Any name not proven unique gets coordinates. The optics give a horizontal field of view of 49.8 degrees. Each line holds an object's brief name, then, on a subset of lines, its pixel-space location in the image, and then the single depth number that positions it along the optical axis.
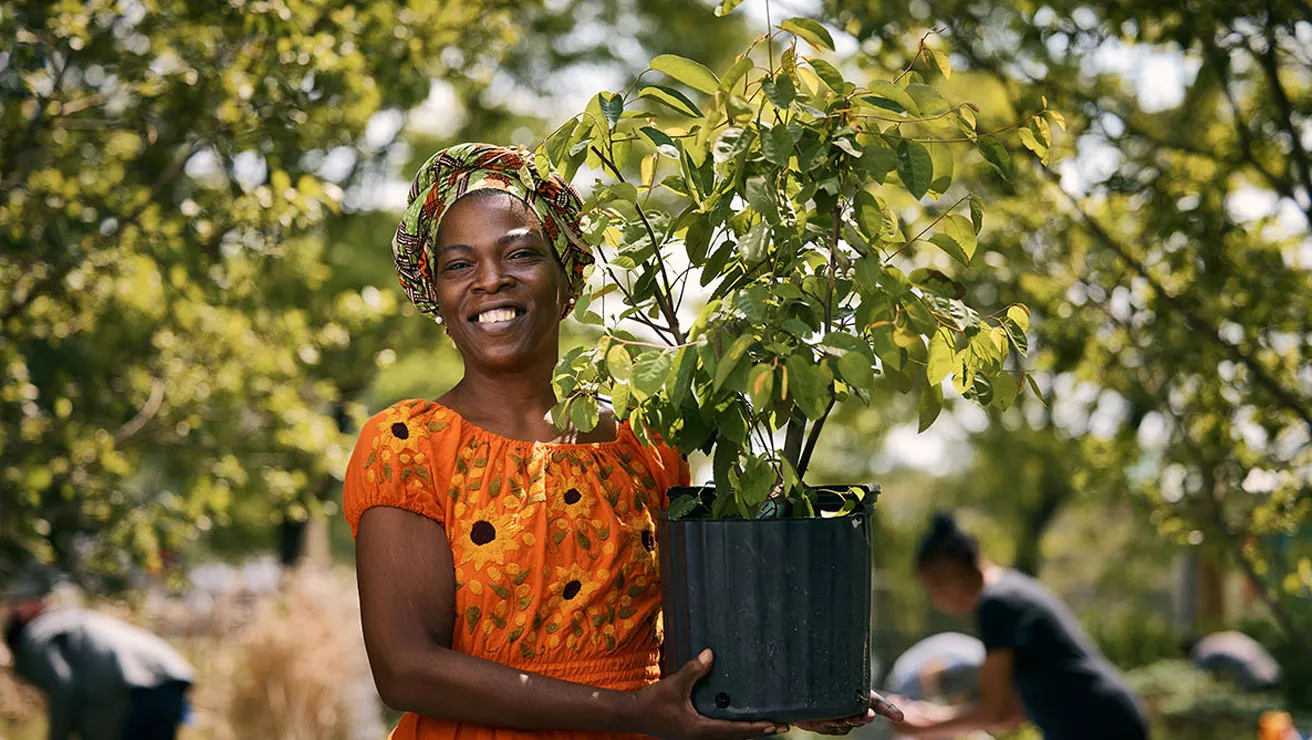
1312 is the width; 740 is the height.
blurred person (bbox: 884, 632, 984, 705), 7.89
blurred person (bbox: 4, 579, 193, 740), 6.74
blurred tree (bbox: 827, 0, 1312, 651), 4.20
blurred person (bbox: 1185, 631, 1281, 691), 12.91
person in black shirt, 5.42
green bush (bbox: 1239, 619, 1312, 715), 12.30
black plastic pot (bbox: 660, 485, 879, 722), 1.94
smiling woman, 2.04
